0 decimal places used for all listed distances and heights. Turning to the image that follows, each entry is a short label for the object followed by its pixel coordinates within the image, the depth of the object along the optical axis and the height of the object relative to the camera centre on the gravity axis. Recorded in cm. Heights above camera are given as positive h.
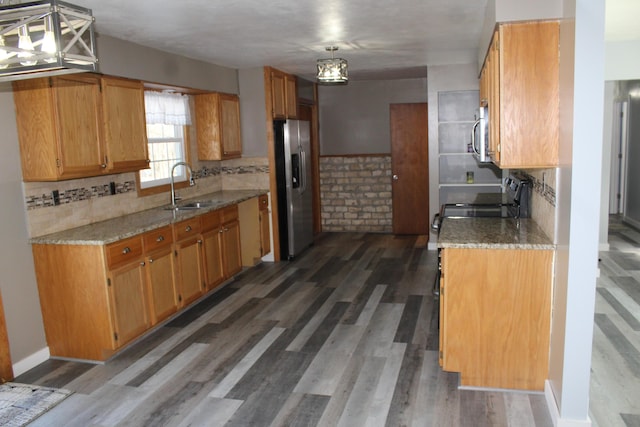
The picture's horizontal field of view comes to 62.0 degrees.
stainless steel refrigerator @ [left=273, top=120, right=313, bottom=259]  657 -41
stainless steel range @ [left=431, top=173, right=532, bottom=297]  393 -55
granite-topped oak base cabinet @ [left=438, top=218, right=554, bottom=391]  305 -97
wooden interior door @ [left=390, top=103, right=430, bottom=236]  802 -35
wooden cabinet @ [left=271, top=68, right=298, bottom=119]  652 +69
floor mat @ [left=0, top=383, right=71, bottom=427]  300 -144
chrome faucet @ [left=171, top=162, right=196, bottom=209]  529 -34
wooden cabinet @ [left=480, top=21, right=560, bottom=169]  286 +26
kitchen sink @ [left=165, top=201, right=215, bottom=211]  523 -53
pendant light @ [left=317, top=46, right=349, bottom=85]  484 +71
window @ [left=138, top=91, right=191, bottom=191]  532 +19
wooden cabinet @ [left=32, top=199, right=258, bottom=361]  369 -97
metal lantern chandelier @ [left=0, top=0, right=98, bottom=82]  209 +49
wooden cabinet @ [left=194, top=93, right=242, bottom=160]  609 +32
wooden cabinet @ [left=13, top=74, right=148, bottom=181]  364 +24
